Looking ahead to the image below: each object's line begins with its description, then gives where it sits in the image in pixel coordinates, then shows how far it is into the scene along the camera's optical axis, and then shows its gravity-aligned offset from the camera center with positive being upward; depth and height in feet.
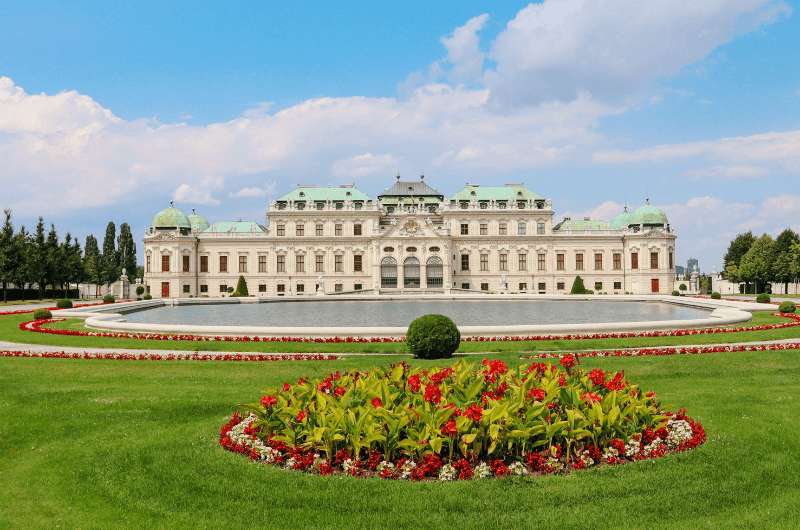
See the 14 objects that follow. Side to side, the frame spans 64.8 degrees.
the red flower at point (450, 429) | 25.90 -6.11
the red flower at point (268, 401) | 30.37 -5.71
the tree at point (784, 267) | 284.28 +4.12
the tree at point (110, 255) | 333.21 +16.98
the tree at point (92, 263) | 299.17 +11.73
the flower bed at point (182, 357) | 63.52 -7.43
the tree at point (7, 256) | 218.18 +10.80
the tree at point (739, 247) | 375.86 +17.95
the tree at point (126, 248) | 349.20 +20.99
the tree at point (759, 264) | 294.46 +5.84
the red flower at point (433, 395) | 28.60 -5.19
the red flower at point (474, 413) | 26.55 -5.61
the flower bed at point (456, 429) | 26.45 -6.49
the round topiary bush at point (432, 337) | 61.57 -5.55
